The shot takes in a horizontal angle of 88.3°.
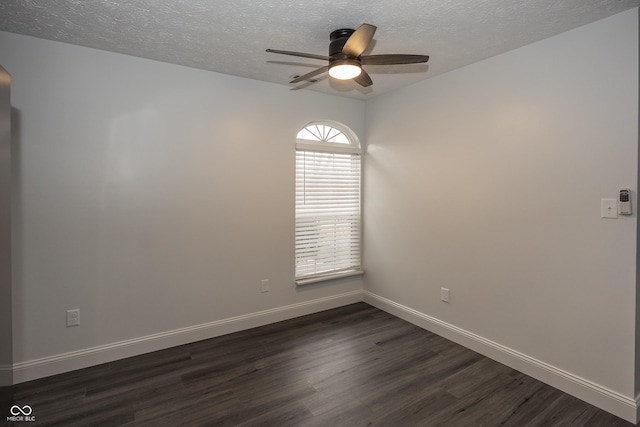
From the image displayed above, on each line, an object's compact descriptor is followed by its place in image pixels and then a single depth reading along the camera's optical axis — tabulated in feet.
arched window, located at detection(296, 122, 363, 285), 12.66
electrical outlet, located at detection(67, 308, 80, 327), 8.75
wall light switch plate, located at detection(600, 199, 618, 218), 7.10
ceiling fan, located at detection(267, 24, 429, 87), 6.60
